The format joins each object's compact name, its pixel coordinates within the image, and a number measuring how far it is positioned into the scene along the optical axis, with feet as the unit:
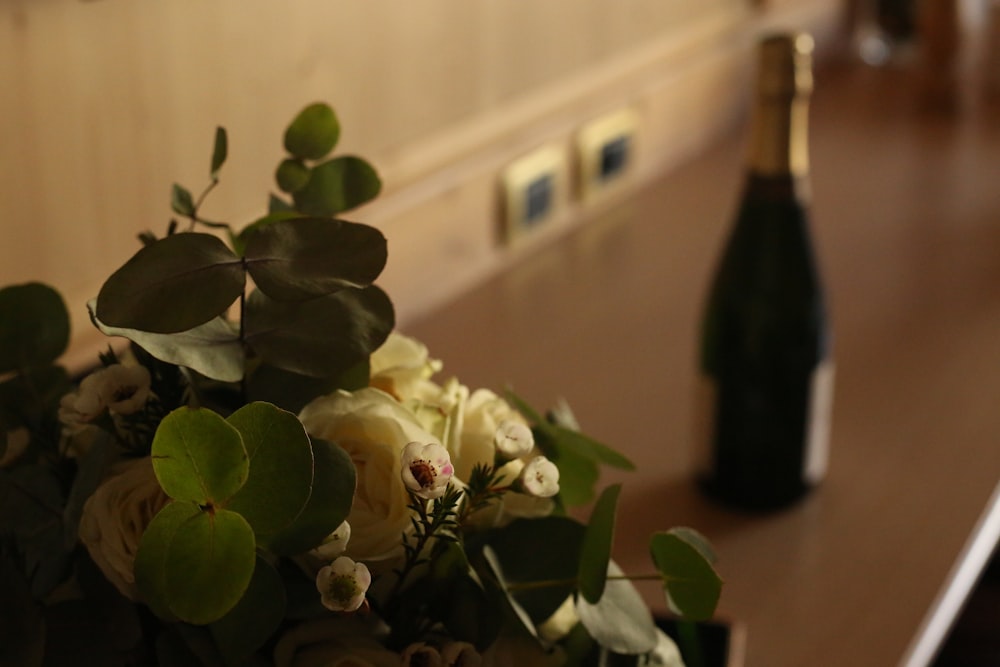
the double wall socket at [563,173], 6.87
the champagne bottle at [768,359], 5.72
